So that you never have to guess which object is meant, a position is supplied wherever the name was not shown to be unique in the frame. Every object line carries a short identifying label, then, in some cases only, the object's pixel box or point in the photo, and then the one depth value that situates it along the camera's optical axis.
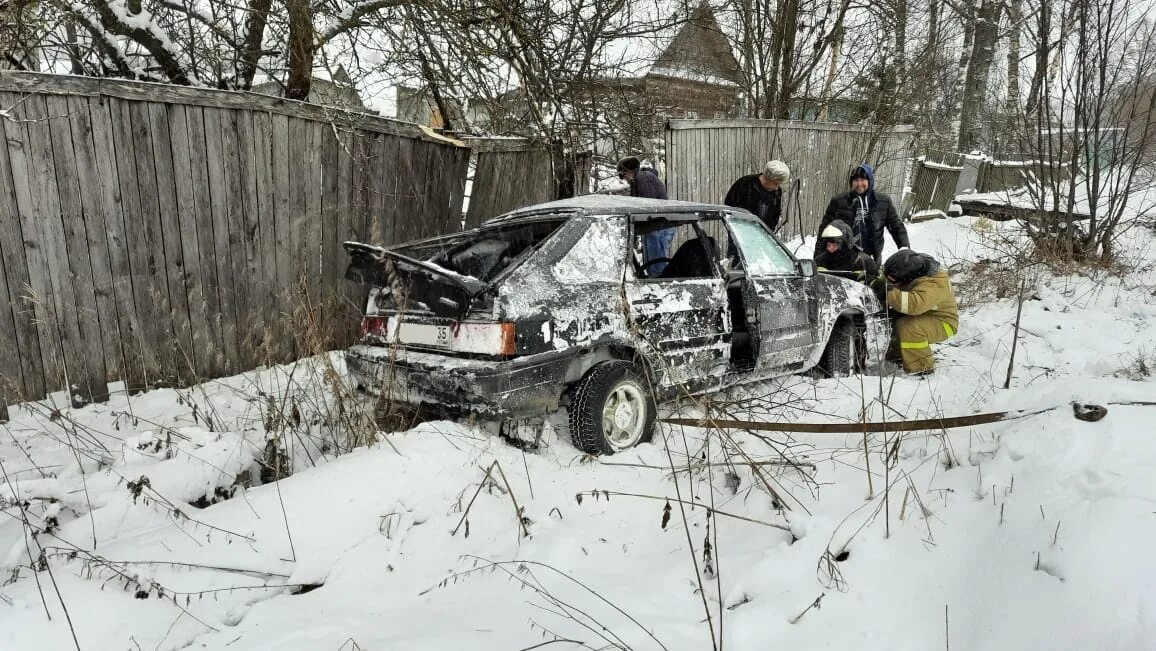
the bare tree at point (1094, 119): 7.11
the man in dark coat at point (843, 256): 5.74
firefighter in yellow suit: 5.02
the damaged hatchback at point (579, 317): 3.27
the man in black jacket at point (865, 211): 6.77
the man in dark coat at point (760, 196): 6.76
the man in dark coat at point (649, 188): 6.41
